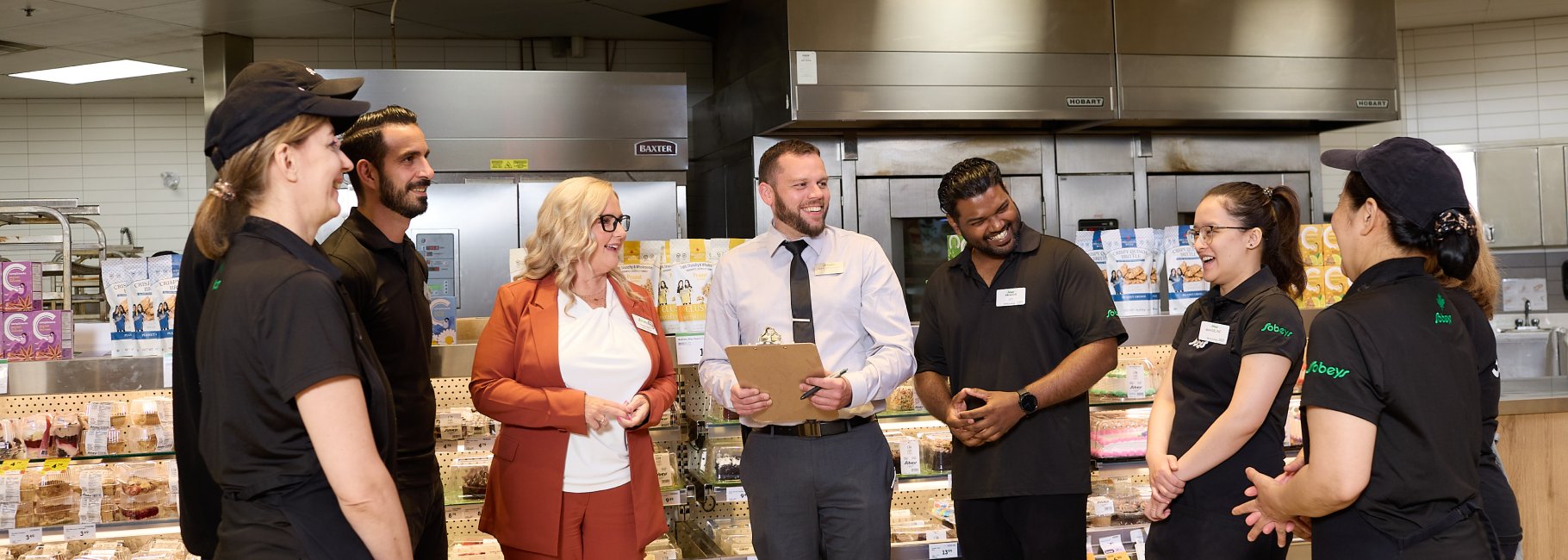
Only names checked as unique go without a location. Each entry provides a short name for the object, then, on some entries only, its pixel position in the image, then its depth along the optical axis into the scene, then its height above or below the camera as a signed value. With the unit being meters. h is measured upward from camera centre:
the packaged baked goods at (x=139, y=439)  3.12 -0.34
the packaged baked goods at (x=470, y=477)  3.28 -0.50
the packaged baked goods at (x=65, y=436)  3.09 -0.32
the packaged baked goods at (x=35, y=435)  3.07 -0.31
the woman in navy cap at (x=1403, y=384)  1.91 -0.18
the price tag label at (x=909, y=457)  3.52 -0.52
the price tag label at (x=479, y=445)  3.34 -0.41
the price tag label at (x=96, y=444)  3.10 -0.34
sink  7.14 -0.51
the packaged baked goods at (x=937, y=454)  3.54 -0.52
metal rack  3.27 +0.39
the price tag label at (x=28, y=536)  3.03 -0.59
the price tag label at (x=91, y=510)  3.04 -0.52
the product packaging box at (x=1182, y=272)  3.65 +0.05
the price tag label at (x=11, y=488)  3.02 -0.45
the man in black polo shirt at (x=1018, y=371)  2.91 -0.21
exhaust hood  5.58 +1.25
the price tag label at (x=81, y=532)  3.05 -0.59
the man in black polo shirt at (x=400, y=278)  2.51 +0.09
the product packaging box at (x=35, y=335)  3.00 -0.03
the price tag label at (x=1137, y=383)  3.66 -0.32
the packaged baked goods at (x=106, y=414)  3.11 -0.26
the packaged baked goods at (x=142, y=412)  3.14 -0.26
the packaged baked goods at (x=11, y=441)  3.06 -0.33
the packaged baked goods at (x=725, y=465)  3.37 -0.50
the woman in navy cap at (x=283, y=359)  1.63 -0.06
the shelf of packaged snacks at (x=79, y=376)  2.95 -0.14
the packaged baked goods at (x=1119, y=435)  3.59 -0.48
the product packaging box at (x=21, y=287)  3.02 +0.11
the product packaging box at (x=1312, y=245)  3.70 +0.14
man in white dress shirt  2.84 -0.14
